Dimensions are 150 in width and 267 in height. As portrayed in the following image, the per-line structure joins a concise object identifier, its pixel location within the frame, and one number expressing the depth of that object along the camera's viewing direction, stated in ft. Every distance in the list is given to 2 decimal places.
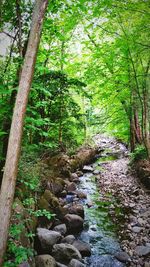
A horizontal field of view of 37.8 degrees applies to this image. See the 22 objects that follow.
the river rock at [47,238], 18.38
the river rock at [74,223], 23.19
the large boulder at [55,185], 30.76
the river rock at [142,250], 18.87
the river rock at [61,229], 21.90
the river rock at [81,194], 32.96
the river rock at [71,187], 34.82
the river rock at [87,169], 48.72
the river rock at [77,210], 25.86
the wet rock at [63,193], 32.24
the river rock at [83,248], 19.18
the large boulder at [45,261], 15.74
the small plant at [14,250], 11.82
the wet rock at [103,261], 17.88
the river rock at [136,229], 22.51
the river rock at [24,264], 12.84
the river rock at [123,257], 18.30
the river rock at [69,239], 20.36
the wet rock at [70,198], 31.15
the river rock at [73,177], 39.71
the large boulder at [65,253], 17.81
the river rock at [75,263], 16.81
